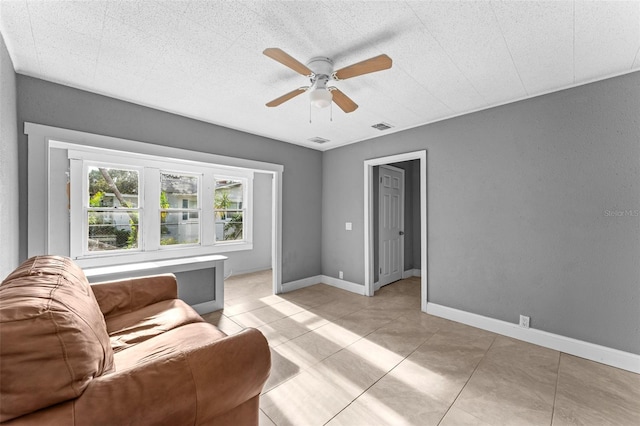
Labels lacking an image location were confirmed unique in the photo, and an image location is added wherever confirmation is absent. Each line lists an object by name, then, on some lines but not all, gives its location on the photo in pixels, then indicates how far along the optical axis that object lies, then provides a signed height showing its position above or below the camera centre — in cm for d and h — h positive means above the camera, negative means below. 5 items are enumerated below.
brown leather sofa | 80 -58
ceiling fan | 173 +99
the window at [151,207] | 425 +14
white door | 477 -21
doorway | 418 -8
